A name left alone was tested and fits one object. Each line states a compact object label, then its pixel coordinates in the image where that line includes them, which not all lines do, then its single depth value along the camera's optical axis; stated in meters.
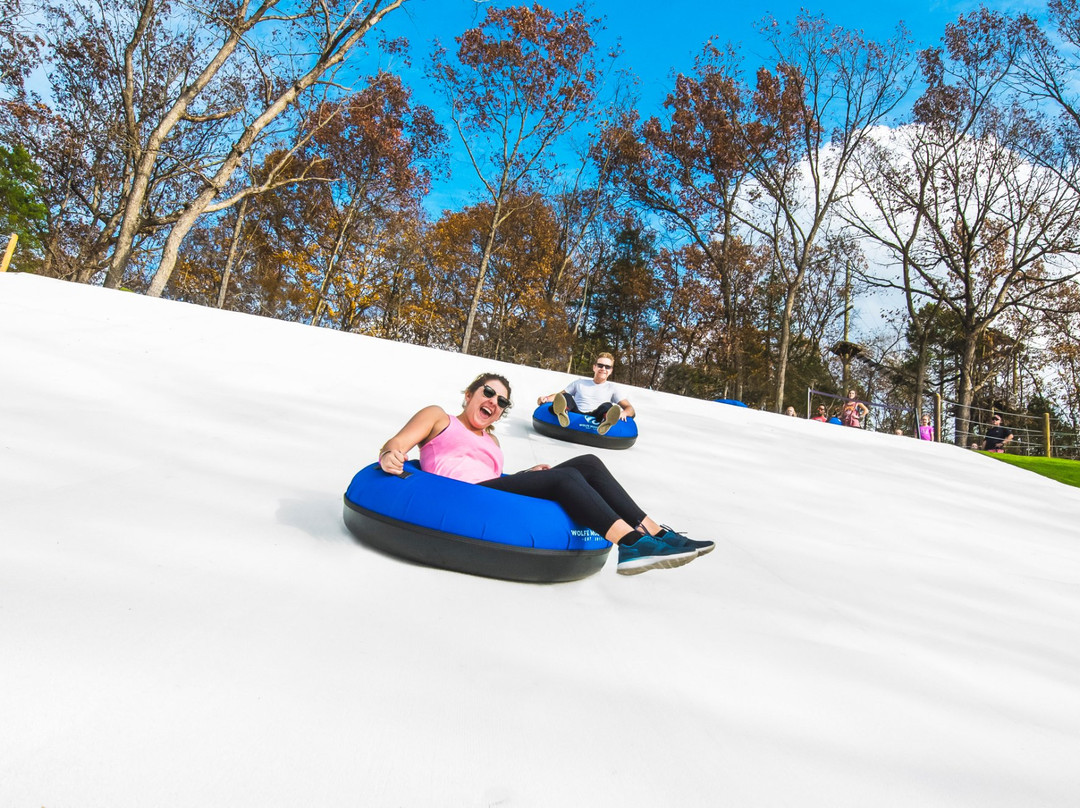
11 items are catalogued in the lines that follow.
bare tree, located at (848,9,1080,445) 16.45
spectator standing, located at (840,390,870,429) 11.47
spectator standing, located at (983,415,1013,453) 12.05
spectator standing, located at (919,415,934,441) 12.97
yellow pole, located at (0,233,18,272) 10.62
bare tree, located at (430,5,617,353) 17.61
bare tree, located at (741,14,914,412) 16.78
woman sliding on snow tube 2.36
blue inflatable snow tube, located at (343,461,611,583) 2.26
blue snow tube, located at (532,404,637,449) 5.50
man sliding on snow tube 5.45
